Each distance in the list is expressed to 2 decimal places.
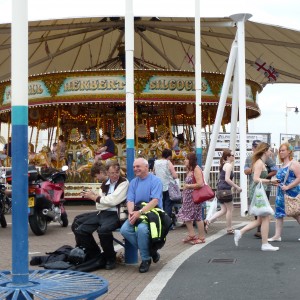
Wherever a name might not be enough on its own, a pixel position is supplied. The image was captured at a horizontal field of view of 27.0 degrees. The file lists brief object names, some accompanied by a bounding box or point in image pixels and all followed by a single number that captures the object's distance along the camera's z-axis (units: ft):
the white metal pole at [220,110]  54.95
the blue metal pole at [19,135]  15.33
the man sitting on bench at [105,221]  26.76
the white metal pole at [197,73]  49.53
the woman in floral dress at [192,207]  34.50
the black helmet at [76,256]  26.63
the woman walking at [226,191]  39.52
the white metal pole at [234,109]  59.26
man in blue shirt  25.99
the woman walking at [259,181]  31.24
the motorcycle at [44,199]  39.24
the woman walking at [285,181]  33.91
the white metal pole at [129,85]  28.37
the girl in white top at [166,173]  42.68
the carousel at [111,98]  70.03
